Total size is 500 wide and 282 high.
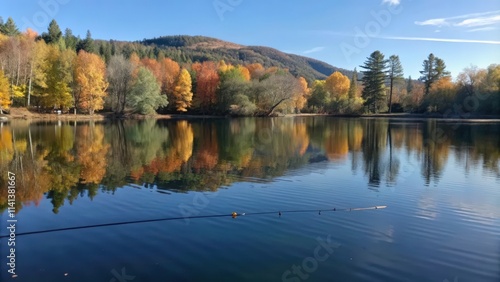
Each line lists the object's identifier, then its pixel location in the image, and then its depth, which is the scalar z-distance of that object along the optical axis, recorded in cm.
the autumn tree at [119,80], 6944
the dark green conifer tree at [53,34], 8469
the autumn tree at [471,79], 7319
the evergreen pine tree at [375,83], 9031
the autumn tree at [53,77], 6219
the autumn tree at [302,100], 10014
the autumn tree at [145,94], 6962
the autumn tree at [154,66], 8358
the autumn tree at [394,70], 9462
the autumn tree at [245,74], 9020
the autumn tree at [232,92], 7869
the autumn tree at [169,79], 8269
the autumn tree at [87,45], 8888
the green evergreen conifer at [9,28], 8081
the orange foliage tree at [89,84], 6434
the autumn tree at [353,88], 10125
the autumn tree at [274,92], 7944
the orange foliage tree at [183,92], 8150
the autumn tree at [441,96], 7625
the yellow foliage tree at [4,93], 5245
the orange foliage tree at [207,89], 8456
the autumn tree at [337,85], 10694
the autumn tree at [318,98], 10237
